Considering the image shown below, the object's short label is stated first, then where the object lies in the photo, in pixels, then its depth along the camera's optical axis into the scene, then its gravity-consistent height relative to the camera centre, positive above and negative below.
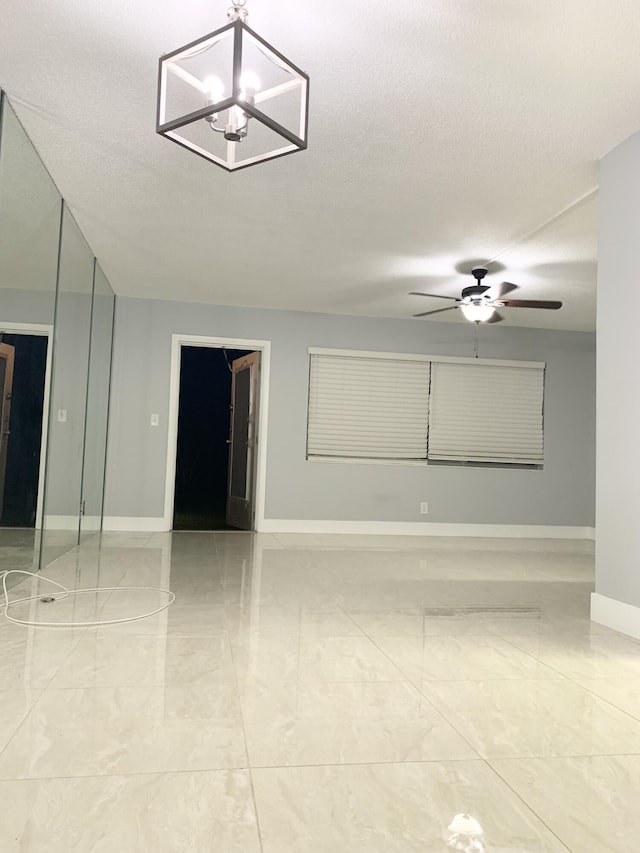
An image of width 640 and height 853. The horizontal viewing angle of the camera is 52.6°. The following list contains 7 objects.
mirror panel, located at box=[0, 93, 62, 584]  3.14 +0.57
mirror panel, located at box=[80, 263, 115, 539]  5.39 +0.30
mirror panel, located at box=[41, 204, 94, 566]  4.03 +0.29
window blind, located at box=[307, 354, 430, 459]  7.04 +0.46
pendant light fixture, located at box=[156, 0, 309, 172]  1.94 +1.24
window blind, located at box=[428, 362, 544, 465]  7.29 +0.46
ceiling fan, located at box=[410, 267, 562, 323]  5.11 +1.24
